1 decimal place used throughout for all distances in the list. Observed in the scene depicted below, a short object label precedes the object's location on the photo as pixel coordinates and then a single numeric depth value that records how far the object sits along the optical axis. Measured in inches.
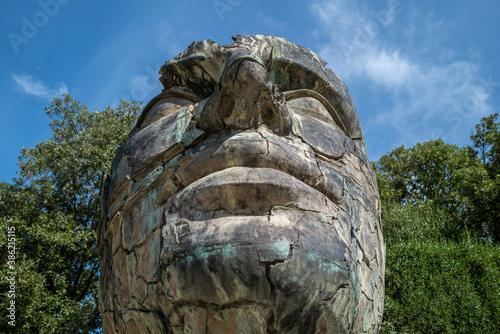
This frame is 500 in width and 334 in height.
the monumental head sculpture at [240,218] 82.7
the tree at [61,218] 374.0
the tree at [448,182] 528.1
